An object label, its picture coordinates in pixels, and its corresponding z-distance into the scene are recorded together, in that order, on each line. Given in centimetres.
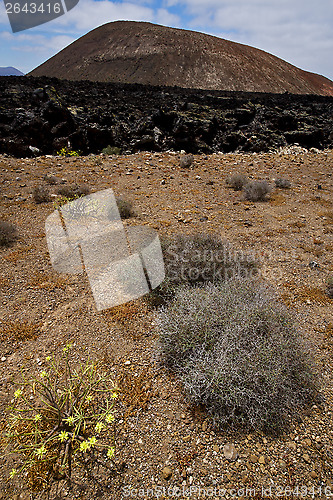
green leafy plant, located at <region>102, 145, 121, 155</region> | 1222
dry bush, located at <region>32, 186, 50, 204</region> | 670
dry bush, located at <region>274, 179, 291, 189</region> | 831
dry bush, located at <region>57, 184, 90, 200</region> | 700
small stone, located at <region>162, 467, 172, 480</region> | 192
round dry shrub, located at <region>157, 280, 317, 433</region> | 218
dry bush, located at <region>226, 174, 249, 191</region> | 814
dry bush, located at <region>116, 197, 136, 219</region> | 600
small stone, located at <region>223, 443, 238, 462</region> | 201
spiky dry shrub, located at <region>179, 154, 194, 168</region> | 1007
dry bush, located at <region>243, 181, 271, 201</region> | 727
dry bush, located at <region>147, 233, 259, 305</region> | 354
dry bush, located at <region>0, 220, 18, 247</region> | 490
